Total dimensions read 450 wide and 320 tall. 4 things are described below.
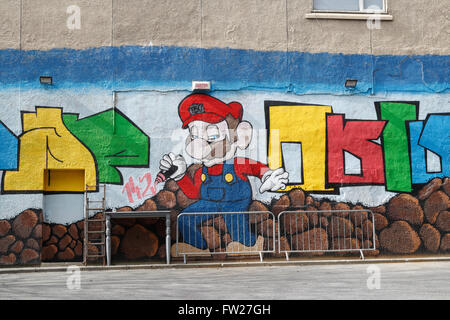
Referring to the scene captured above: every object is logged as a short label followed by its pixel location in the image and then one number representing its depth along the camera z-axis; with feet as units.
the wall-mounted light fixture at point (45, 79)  48.78
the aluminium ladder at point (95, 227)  47.34
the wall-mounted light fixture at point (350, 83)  51.11
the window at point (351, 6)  51.88
